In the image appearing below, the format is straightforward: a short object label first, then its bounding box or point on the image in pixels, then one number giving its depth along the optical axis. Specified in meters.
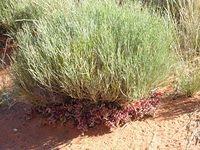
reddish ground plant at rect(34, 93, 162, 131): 3.29
